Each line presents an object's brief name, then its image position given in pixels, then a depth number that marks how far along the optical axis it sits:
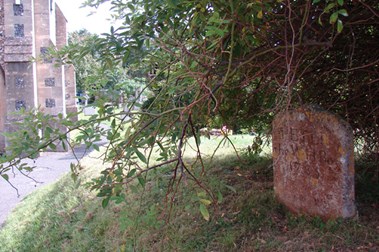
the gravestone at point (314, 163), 3.37
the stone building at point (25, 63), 14.29
